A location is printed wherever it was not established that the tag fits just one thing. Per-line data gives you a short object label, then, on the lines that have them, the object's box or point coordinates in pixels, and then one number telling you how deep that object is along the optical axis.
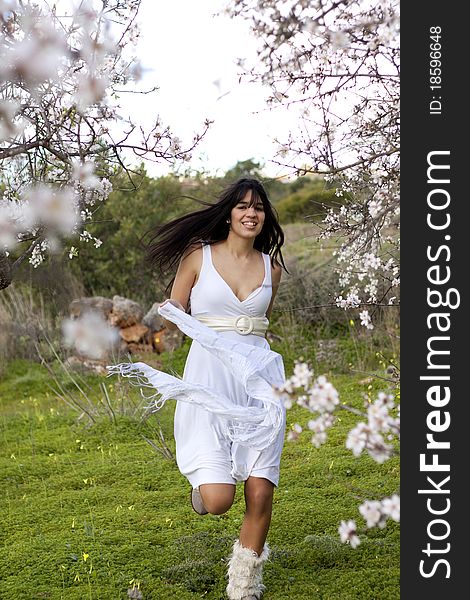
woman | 3.67
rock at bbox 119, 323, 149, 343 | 10.52
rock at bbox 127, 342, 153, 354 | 10.47
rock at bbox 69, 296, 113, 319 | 10.72
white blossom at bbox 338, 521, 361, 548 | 2.54
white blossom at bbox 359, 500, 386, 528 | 2.41
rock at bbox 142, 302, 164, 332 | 10.68
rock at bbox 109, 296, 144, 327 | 10.55
